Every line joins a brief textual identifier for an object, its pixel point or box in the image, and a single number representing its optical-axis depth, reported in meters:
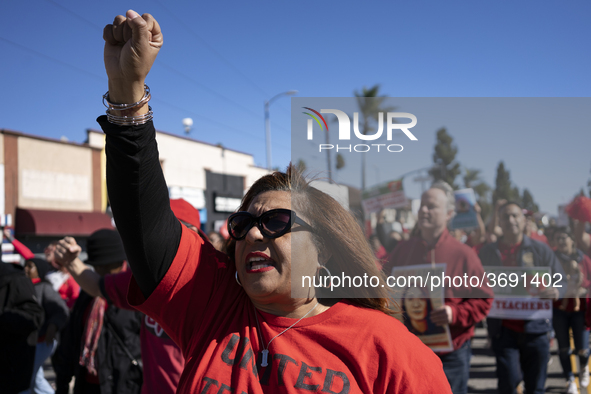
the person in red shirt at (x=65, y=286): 6.90
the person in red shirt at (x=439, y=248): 2.22
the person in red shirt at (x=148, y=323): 2.78
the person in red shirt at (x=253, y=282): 1.28
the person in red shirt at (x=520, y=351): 4.32
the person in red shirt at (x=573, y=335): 5.30
